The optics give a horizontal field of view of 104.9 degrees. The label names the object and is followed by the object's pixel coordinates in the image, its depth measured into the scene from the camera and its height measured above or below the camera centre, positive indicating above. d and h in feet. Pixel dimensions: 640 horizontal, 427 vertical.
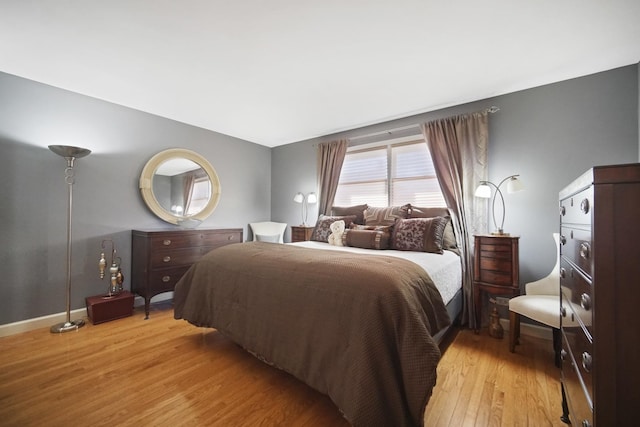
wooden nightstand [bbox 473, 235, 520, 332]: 7.23 -1.48
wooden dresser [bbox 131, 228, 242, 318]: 9.07 -1.63
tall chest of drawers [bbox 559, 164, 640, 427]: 2.37 -0.75
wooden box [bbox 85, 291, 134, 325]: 8.33 -3.27
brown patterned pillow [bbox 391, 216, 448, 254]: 7.98 -0.58
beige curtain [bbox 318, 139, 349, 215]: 12.60 +2.46
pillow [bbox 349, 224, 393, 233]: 8.94 -0.39
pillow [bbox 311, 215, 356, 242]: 10.32 -0.41
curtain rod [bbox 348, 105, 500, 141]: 10.47 +3.89
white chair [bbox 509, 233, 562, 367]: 5.83 -2.18
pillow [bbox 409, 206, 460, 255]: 8.79 +0.06
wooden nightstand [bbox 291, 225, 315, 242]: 12.42 -0.87
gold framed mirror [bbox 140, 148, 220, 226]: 10.59 +1.31
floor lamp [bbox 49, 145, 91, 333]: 7.70 +0.77
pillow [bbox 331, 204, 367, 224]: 10.66 +0.26
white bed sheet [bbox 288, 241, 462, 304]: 6.01 -1.28
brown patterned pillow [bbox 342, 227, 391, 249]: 8.54 -0.77
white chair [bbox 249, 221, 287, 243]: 14.48 -0.91
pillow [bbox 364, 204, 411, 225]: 9.51 +0.09
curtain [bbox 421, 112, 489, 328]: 8.53 +1.63
